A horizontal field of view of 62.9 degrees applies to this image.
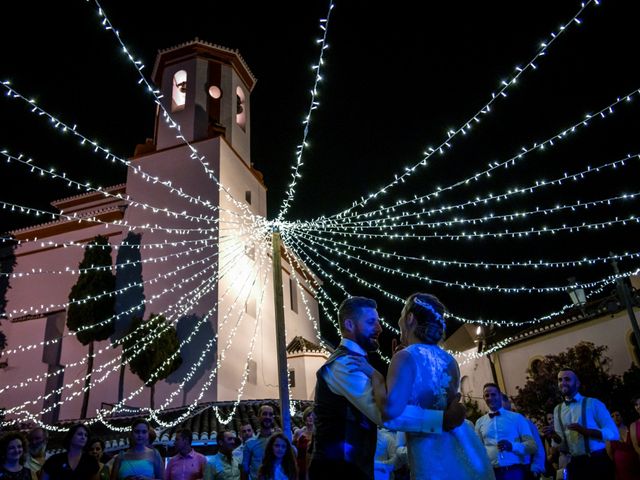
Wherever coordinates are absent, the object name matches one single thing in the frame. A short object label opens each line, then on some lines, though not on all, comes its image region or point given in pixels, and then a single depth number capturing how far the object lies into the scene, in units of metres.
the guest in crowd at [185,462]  6.05
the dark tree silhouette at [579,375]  17.20
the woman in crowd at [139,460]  5.43
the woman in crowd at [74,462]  5.18
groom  2.37
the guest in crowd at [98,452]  5.49
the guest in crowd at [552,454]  5.48
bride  2.33
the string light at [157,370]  15.98
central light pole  8.56
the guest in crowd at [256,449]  5.80
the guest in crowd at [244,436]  6.67
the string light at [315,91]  6.29
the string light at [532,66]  5.80
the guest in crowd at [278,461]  5.24
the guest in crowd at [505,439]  4.89
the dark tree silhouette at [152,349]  15.97
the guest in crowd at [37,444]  6.48
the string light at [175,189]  18.69
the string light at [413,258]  10.23
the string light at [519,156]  6.57
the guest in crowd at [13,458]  4.83
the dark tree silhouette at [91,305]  17.61
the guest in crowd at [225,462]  6.09
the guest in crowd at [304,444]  6.30
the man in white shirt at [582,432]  5.04
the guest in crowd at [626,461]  5.86
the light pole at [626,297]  10.59
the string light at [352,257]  12.19
